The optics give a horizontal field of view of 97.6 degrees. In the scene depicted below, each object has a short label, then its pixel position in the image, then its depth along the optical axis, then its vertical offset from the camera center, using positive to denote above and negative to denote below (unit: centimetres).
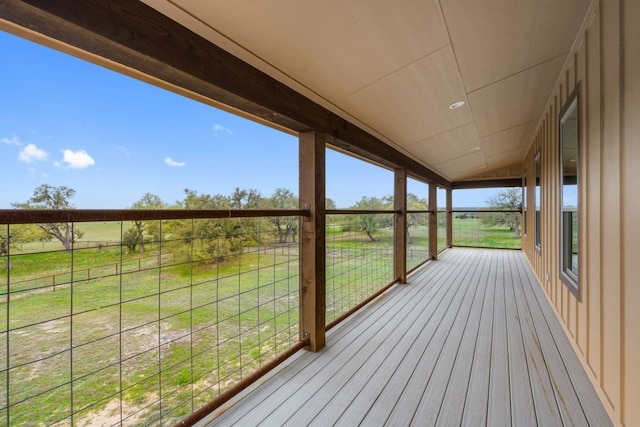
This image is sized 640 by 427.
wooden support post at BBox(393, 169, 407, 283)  416 -21
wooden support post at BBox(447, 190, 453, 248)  832 -19
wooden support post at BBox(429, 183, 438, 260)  638 -21
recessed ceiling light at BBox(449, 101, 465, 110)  269 +107
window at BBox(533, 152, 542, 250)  420 +12
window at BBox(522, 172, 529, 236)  649 +24
